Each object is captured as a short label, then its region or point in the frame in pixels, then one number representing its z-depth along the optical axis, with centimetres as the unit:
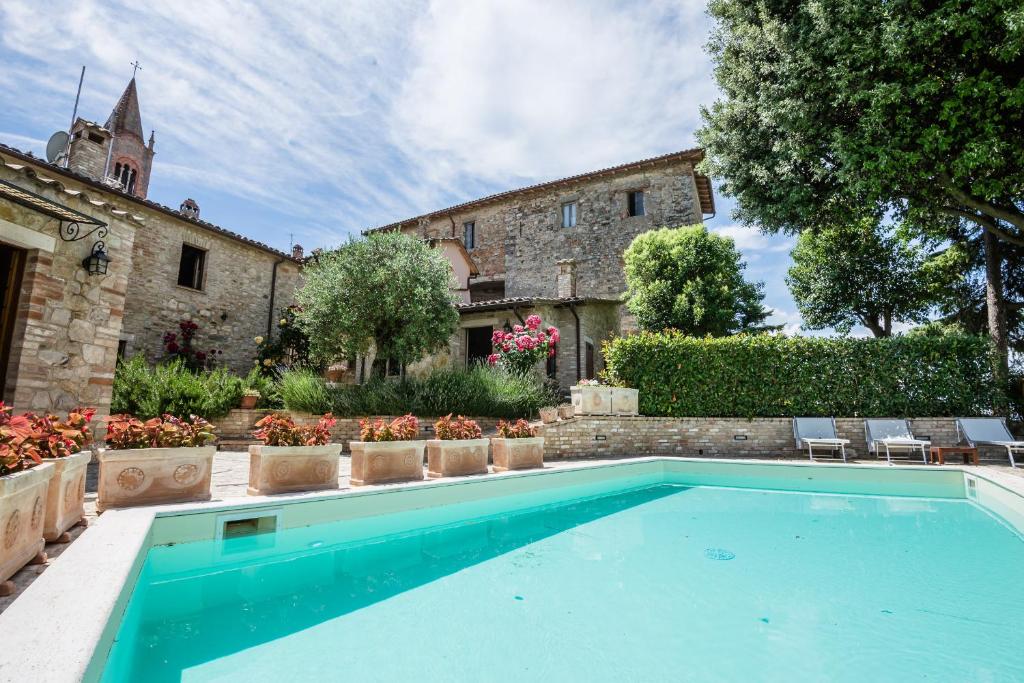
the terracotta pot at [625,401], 999
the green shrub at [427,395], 956
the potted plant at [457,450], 644
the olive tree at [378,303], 1021
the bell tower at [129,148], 2975
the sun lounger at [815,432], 960
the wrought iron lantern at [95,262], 620
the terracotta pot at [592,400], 970
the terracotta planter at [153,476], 391
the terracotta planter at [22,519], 224
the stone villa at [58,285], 561
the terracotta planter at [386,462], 554
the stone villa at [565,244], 1462
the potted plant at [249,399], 995
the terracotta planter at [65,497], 297
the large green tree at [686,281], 1415
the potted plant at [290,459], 484
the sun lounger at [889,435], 922
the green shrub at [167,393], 845
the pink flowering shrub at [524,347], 1065
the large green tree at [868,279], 1573
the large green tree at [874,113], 815
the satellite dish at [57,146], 760
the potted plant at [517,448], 720
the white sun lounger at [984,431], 899
